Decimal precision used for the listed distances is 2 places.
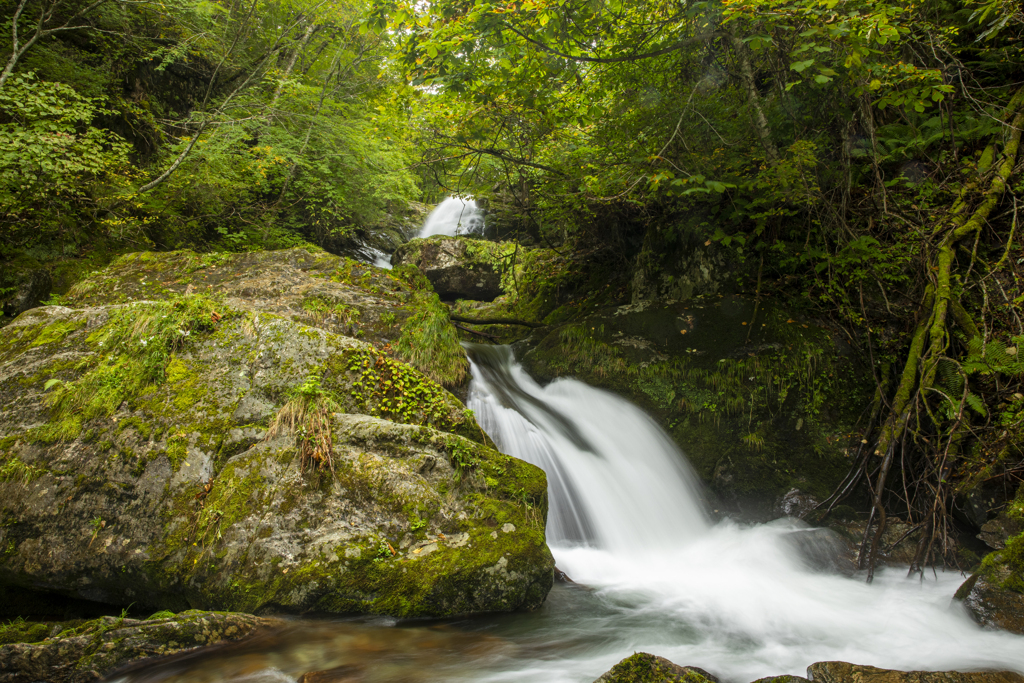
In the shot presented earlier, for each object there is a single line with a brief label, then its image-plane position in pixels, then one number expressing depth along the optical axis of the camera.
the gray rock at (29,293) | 5.36
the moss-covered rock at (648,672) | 2.21
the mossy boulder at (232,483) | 3.07
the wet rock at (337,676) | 2.44
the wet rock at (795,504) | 5.46
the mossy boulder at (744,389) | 5.68
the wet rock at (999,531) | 3.97
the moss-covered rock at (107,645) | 2.21
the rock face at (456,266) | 12.66
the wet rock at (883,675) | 2.32
